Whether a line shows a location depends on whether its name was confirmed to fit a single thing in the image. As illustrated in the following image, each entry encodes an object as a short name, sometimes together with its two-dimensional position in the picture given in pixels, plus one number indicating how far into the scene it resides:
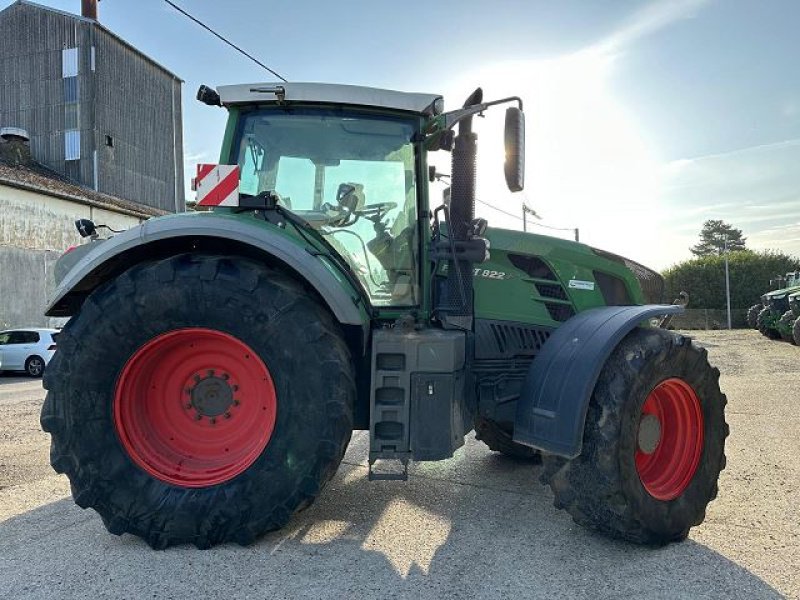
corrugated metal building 25.61
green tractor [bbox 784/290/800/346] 16.96
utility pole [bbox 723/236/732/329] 36.20
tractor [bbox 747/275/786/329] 25.27
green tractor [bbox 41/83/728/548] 2.95
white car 14.57
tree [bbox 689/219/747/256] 62.53
